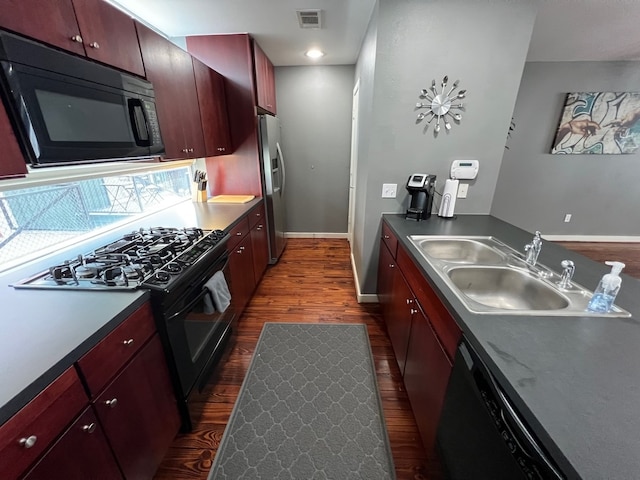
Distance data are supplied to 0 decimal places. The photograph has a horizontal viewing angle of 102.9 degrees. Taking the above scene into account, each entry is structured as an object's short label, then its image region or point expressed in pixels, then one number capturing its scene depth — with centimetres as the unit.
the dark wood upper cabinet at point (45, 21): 94
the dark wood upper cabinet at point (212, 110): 224
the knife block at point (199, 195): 281
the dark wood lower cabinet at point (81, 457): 72
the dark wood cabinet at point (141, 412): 95
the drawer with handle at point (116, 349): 85
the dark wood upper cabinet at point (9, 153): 89
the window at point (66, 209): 133
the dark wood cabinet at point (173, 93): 165
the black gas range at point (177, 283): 115
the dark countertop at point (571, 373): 52
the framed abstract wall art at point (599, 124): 347
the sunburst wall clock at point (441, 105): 193
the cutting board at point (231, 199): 272
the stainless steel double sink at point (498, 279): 97
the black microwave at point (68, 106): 92
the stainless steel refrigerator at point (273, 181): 286
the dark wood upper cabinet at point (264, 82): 273
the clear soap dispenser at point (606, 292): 88
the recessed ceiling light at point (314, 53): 297
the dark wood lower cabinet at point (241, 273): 211
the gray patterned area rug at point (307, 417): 128
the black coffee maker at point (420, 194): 200
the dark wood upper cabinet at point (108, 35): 122
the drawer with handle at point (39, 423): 62
